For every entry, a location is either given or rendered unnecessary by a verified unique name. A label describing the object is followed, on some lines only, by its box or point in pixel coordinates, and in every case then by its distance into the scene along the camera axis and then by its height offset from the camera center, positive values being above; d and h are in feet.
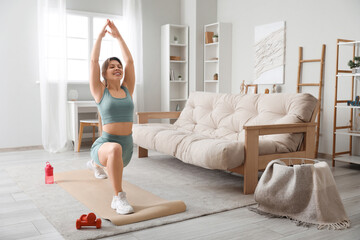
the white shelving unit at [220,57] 18.98 +1.63
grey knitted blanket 7.59 -2.28
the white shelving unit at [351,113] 13.05 -0.91
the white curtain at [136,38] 18.93 +2.60
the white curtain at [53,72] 16.53 +0.74
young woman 8.50 -0.41
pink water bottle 10.74 -2.52
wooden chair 16.42 -1.56
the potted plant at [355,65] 12.69 +0.81
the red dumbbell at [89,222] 7.25 -2.62
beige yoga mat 7.88 -2.73
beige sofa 9.59 -1.42
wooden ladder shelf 14.52 +0.40
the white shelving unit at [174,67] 20.17 +1.21
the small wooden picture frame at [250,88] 17.72 +0.02
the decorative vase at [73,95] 17.61 -0.32
